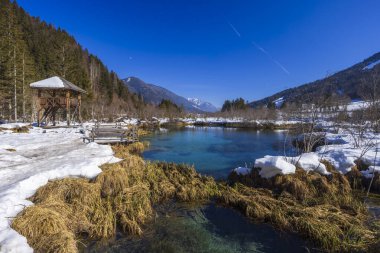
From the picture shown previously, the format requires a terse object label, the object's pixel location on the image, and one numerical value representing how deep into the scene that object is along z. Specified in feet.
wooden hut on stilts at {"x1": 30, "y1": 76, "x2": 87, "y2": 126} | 78.12
